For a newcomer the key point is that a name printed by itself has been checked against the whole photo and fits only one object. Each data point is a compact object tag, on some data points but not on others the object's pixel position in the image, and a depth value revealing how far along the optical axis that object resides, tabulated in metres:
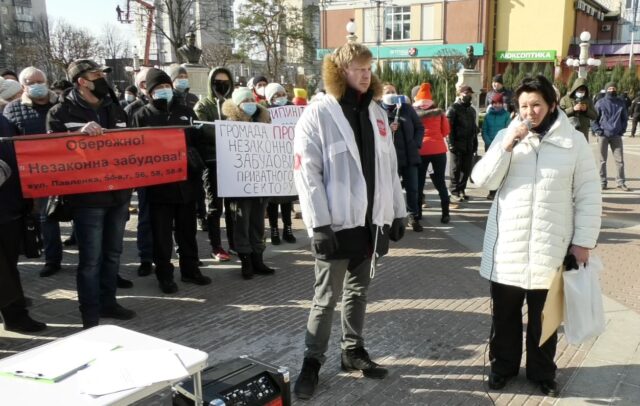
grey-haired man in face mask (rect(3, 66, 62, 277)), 5.89
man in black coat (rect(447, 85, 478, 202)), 9.72
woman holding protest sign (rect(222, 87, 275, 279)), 6.06
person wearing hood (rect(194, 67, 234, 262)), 6.28
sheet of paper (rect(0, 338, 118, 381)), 2.17
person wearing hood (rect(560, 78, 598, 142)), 10.16
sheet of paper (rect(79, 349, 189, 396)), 2.09
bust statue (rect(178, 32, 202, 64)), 15.39
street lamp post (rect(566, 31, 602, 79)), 25.42
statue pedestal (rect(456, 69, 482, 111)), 18.39
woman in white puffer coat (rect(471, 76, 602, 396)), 3.37
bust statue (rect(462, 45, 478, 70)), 19.45
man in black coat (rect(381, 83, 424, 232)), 7.94
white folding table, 1.98
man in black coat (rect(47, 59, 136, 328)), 4.52
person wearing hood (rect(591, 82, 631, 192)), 11.12
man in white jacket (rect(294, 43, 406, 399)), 3.41
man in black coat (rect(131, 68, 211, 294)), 5.52
